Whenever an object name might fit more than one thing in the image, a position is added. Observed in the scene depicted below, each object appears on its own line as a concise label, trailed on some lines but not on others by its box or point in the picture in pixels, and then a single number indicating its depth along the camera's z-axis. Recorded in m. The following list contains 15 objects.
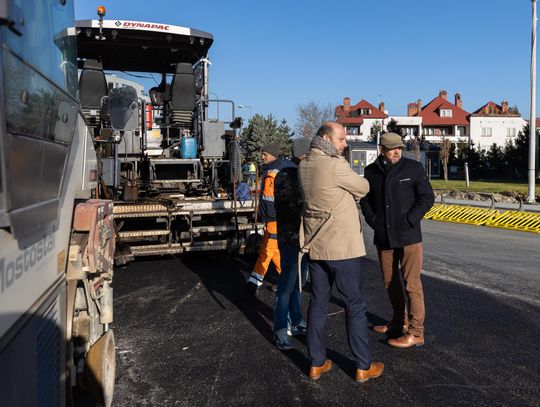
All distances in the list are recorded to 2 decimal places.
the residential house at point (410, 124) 71.38
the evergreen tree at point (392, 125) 55.35
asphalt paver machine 7.32
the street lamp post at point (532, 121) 19.08
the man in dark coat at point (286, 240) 4.59
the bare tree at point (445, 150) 40.77
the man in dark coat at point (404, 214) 4.53
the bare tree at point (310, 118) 48.78
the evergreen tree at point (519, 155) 44.09
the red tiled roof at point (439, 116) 72.81
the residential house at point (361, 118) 73.06
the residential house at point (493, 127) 72.25
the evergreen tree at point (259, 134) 46.38
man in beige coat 3.83
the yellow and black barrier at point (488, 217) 12.18
